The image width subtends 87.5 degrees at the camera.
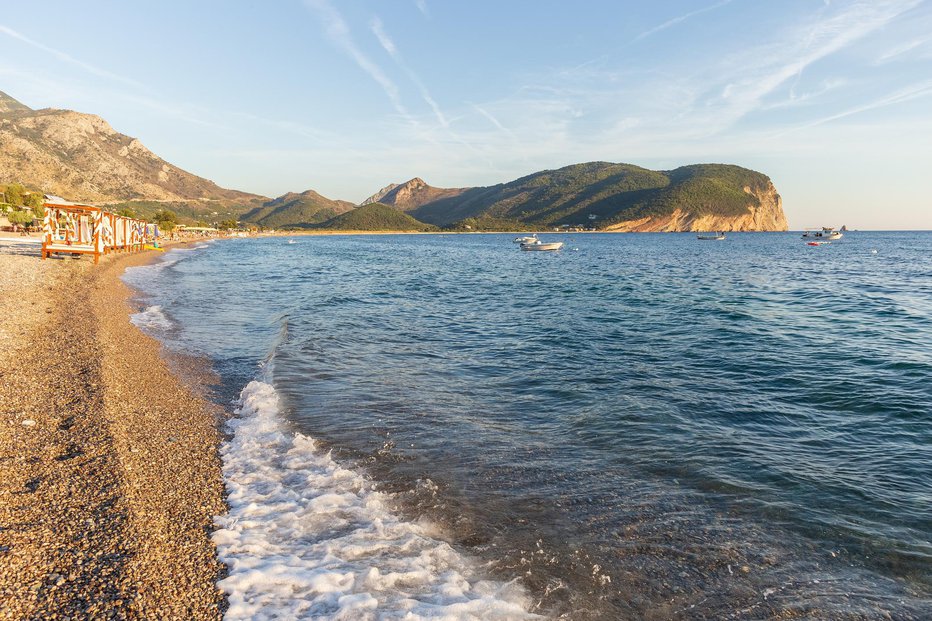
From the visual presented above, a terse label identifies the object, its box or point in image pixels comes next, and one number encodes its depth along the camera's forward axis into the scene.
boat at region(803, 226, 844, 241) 139.12
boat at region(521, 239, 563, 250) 100.00
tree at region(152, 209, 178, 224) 111.00
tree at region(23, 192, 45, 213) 82.30
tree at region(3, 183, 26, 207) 80.19
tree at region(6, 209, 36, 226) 71.88
